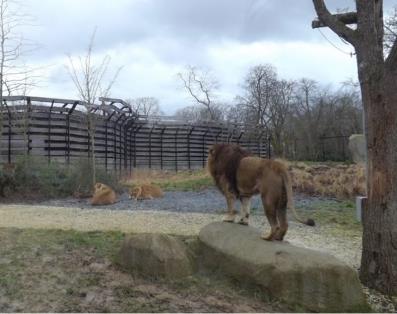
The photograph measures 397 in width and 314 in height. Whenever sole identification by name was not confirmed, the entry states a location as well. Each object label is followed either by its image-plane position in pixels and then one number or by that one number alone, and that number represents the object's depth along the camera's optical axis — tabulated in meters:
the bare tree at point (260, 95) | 52.55
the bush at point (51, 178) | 17.30
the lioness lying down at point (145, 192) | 16.33
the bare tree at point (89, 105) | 20.14
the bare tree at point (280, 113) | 49.40
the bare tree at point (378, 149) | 7.16
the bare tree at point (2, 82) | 17.54
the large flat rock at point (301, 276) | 6.24
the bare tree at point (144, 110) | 76.12
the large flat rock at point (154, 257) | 6.59
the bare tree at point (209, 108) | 59.09
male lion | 6.97
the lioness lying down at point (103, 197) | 14.74
